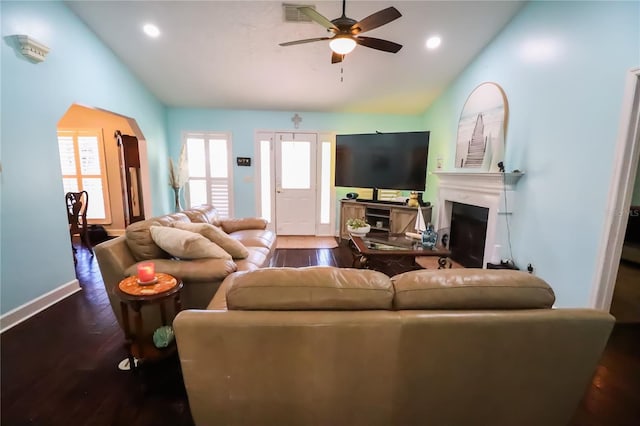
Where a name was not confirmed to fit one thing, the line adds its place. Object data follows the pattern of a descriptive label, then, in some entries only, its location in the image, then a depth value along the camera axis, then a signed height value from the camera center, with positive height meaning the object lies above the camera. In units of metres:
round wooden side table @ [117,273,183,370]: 1.49 -0.74
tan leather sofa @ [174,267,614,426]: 1.02 -0.65
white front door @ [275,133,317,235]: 5.17 -0.13
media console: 4.43 -0.62
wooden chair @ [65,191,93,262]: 3.46 -0.47
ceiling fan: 2.06 +1.21
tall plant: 4.82 +0.01
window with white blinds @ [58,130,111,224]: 4.73 +0.10
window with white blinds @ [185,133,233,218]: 5.08 +0.09
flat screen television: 4.27 +0.31
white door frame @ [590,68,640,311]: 1.91 -0.08
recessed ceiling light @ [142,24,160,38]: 3.05 +1.65
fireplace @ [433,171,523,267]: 3.02 -0.35
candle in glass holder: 1.56 -0.58
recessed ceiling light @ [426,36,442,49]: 3.24 +1.68
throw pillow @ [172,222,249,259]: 2.17 -0.51
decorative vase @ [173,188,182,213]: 4.88 -0.44
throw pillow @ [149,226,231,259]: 1.91 -0.49
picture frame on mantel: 3.15 +0.65
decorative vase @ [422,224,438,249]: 2.94 -0.65
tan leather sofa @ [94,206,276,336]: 1.82 -0.64
